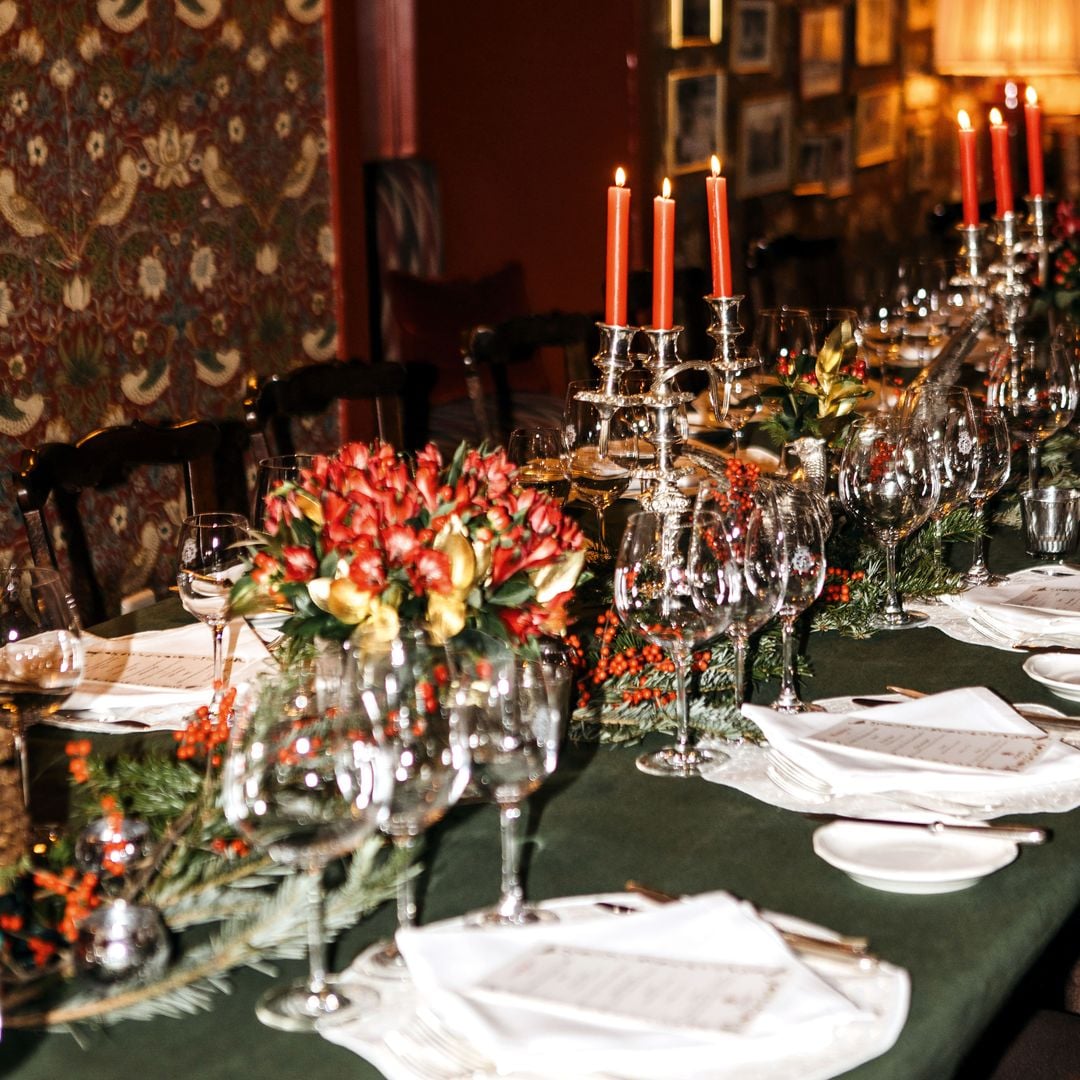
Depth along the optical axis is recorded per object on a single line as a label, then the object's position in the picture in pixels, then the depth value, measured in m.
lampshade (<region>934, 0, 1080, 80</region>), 6.82
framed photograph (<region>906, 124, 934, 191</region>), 7.26
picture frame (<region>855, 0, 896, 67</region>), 6.66
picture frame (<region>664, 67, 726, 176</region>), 5.50
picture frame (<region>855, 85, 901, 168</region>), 6.76
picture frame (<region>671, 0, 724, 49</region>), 5.42
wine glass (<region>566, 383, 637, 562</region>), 1.95
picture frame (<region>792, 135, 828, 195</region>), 6.33
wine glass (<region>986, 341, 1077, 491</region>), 2.33
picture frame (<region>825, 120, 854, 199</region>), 6.55
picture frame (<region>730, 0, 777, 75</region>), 5.77
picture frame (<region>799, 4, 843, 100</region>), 6.25
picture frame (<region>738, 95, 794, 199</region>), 5.91
